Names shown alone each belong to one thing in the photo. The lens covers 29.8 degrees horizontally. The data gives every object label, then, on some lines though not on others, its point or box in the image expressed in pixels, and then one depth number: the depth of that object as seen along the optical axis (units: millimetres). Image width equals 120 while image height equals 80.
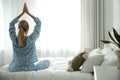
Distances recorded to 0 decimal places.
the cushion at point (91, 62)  2590
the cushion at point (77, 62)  2660
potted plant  1939
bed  2520
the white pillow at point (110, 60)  2482
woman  2742
